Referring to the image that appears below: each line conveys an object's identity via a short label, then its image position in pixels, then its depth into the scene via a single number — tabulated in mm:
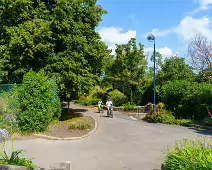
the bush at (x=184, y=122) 13306
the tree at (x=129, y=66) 24222
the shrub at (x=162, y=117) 14269
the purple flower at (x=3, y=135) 4971
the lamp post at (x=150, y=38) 14912
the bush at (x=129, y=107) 20735
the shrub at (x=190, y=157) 3904
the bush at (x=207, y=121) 12367
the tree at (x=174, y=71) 21082
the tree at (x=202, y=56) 22936
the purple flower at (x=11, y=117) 9218
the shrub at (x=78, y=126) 10762
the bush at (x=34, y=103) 9428
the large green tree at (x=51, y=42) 12173
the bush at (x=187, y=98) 14331
